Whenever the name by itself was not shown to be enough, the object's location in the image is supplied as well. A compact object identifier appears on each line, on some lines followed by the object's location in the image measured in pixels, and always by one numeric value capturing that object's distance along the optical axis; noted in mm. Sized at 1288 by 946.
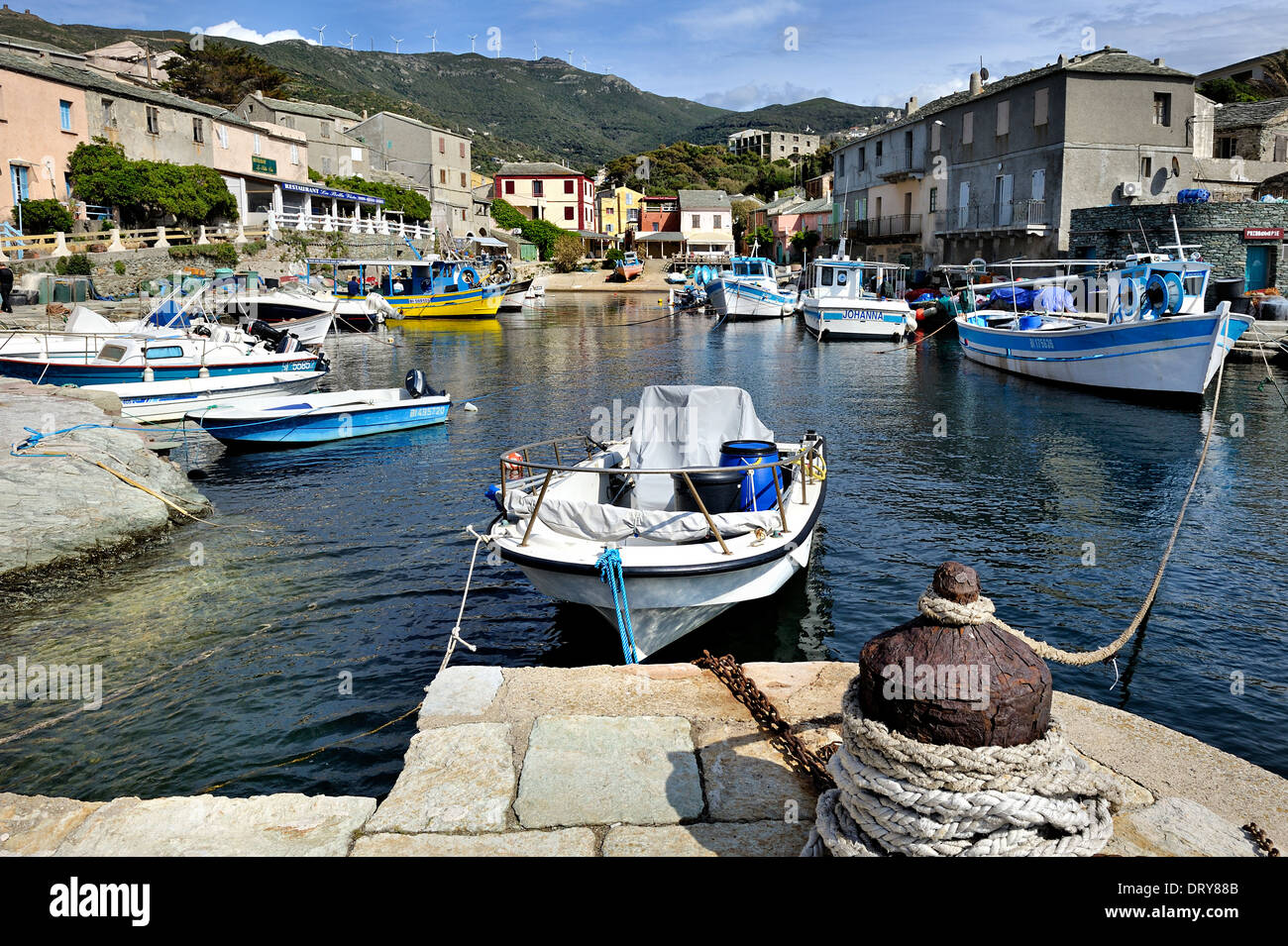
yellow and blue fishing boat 52797
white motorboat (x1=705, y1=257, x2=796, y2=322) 54344
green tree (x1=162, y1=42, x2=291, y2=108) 74000
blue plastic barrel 10414
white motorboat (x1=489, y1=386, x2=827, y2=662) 8945
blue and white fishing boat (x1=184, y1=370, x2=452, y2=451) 19000
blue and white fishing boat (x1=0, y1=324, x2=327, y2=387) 22359
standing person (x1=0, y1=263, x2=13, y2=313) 29422
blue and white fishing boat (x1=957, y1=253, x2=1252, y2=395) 24297
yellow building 108750
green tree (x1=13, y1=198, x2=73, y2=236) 39188
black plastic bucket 10500
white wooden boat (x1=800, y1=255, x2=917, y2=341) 43531
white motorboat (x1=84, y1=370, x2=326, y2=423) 21703
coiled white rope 3492
